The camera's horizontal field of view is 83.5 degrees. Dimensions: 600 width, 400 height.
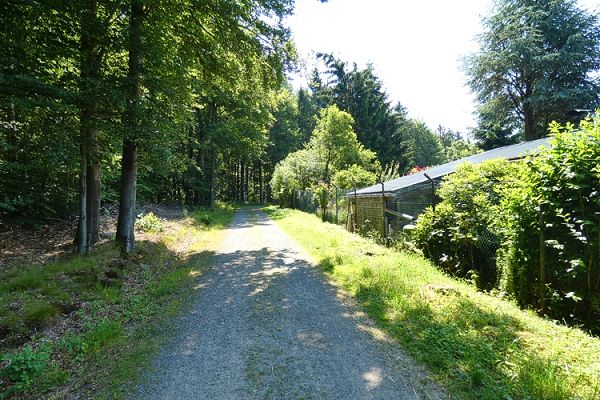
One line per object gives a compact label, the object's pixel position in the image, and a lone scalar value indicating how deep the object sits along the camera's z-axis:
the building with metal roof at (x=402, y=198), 10.60
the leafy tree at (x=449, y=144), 35.88
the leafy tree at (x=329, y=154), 25.78
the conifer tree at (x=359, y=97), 39.78
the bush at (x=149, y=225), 13.03
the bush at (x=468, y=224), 6.73
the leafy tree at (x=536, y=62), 23.53
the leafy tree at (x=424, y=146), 65.62
